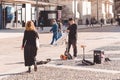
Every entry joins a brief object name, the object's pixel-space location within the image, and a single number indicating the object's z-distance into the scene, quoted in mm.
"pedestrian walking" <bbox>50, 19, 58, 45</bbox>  30878
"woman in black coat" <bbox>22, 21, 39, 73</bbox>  16109
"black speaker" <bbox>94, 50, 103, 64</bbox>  18812
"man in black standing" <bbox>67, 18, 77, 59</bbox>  21438
